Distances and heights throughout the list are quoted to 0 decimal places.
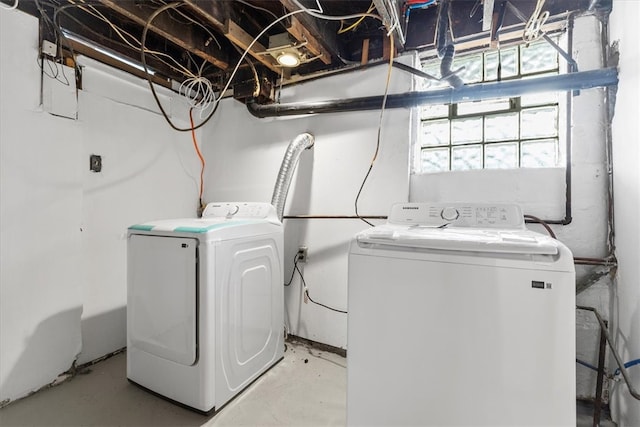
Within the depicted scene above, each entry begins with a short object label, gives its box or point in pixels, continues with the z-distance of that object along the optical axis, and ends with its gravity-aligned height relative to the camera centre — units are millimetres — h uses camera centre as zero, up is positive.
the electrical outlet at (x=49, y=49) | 1620 +988
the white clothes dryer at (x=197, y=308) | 1380 -540
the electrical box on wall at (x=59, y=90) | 1632 +745
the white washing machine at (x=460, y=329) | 806 -392
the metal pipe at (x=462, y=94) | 1330 +707
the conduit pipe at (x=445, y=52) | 1487 +941
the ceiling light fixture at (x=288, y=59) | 1864 +1085
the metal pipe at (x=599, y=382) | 1242 -799
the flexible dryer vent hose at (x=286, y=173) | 2012 +286
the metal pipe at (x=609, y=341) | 934 -553
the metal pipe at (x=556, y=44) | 1468 +940
